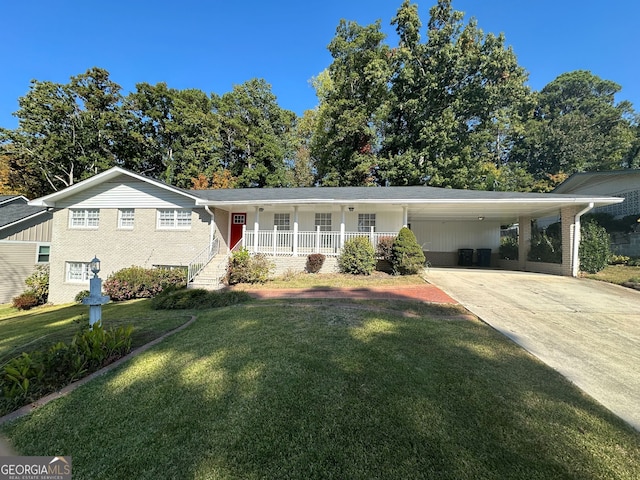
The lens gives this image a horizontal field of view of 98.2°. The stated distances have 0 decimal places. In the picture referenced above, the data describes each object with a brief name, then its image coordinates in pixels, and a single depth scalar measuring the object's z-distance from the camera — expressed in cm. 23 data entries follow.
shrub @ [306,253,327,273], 1155
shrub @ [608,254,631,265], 1262
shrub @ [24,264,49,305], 1386
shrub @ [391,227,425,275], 1069
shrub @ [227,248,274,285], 1049
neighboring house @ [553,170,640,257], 1345
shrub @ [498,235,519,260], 1506
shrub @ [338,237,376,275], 1098
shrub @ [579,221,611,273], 1061
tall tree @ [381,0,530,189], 1975
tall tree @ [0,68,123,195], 2309
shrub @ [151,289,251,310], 746
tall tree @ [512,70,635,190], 2670
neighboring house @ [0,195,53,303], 1488
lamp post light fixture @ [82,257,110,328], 425
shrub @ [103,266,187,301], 1048
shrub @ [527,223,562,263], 1156
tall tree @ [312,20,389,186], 2166
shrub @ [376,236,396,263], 1130
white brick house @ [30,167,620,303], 1220
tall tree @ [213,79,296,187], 2742
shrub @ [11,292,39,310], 1293
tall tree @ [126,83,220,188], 2594
